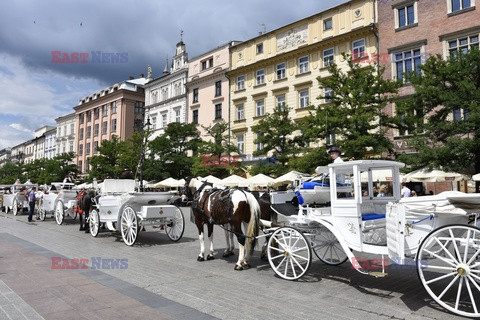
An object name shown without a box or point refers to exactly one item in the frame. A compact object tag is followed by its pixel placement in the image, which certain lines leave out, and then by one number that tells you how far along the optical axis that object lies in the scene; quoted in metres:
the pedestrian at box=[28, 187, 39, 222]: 17.88
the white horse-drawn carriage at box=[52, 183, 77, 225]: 15.97
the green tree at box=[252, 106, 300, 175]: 25.30
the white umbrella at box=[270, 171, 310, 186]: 19.25
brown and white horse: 7.35
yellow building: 28.23
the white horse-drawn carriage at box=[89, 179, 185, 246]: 10.29
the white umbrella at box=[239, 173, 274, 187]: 21.97
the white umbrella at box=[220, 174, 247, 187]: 24.55
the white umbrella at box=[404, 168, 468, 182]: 15.70
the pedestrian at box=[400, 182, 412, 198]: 15.54
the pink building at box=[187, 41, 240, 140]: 38.62
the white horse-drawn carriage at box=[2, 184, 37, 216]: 22.08
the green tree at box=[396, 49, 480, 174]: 15.70
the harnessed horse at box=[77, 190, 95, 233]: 13.34
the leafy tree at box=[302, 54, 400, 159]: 18.98
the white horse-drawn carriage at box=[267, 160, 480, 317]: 4.47
